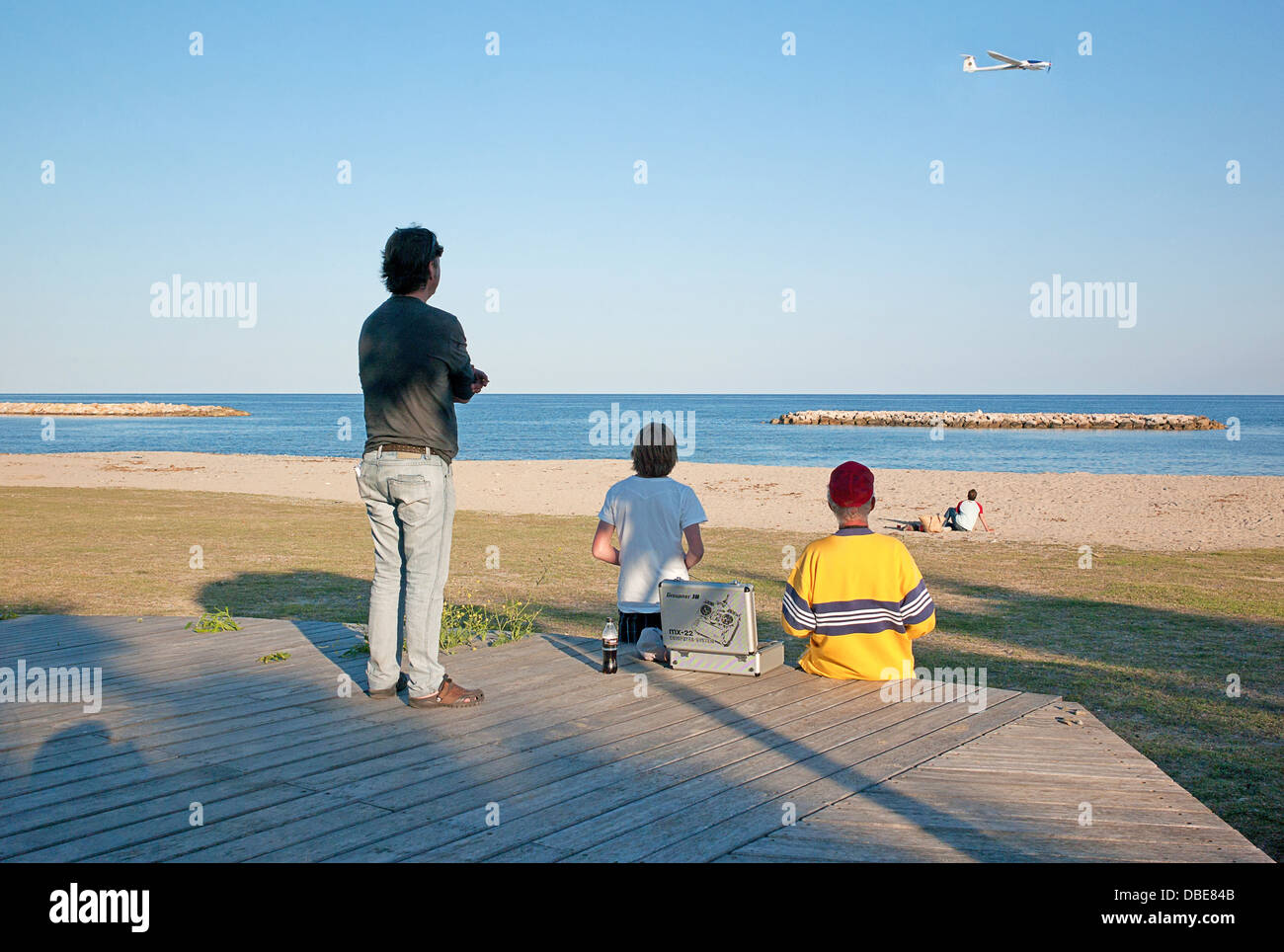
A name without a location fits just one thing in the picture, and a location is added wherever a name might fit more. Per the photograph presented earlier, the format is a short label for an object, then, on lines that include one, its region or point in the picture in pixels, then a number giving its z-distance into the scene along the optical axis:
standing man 4.56
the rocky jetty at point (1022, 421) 90.56
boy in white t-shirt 5.80
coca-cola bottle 5.44
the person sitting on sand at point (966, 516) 18.39
